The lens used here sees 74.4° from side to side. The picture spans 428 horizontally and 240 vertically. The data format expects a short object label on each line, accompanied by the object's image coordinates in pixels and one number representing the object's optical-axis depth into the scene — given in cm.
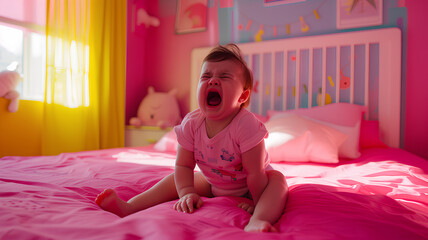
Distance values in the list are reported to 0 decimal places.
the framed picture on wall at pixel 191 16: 272
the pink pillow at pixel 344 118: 165
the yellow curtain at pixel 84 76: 207
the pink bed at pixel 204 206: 51
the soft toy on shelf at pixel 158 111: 261
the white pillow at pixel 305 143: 151
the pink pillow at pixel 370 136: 188
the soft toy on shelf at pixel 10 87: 176
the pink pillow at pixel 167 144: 191
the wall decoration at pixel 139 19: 290
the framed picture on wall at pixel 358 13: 209
